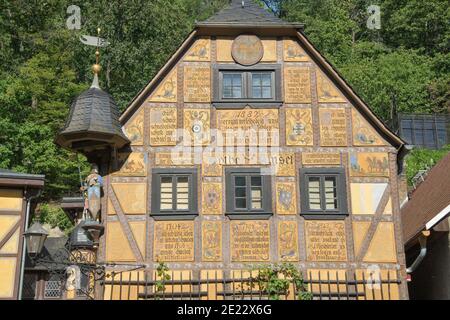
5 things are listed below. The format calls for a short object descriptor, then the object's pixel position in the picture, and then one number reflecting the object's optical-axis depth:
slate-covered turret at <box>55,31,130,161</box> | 15.42
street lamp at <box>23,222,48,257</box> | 13.28
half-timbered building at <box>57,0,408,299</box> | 15.23
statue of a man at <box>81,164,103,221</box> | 15.24
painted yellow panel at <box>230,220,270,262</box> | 15.31
